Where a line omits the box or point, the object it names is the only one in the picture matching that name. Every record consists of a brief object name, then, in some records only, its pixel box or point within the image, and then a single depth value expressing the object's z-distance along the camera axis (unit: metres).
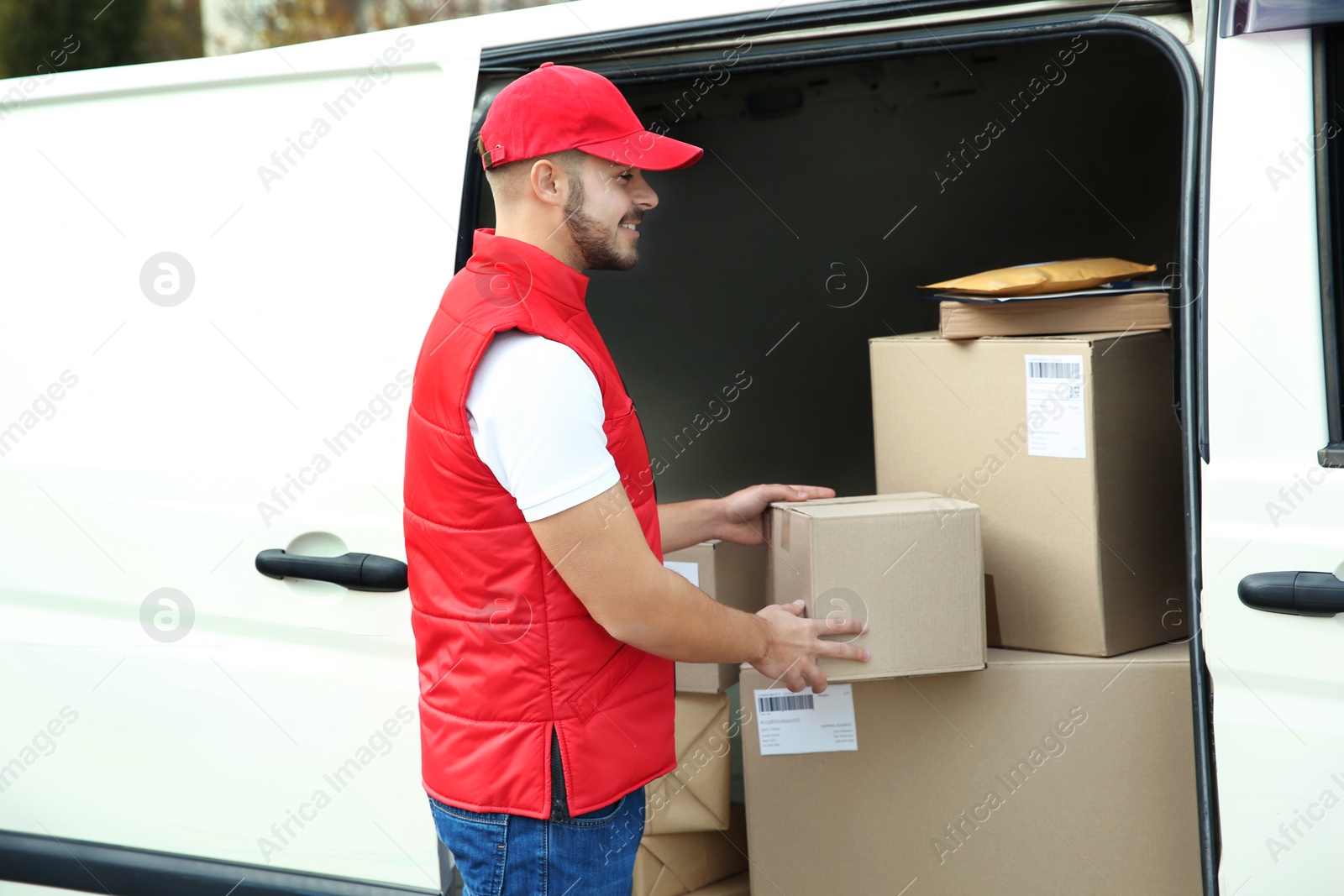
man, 1.33
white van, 1.38
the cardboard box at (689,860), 2.03
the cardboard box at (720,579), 1.97
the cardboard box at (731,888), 2.08
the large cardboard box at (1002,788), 1.60
